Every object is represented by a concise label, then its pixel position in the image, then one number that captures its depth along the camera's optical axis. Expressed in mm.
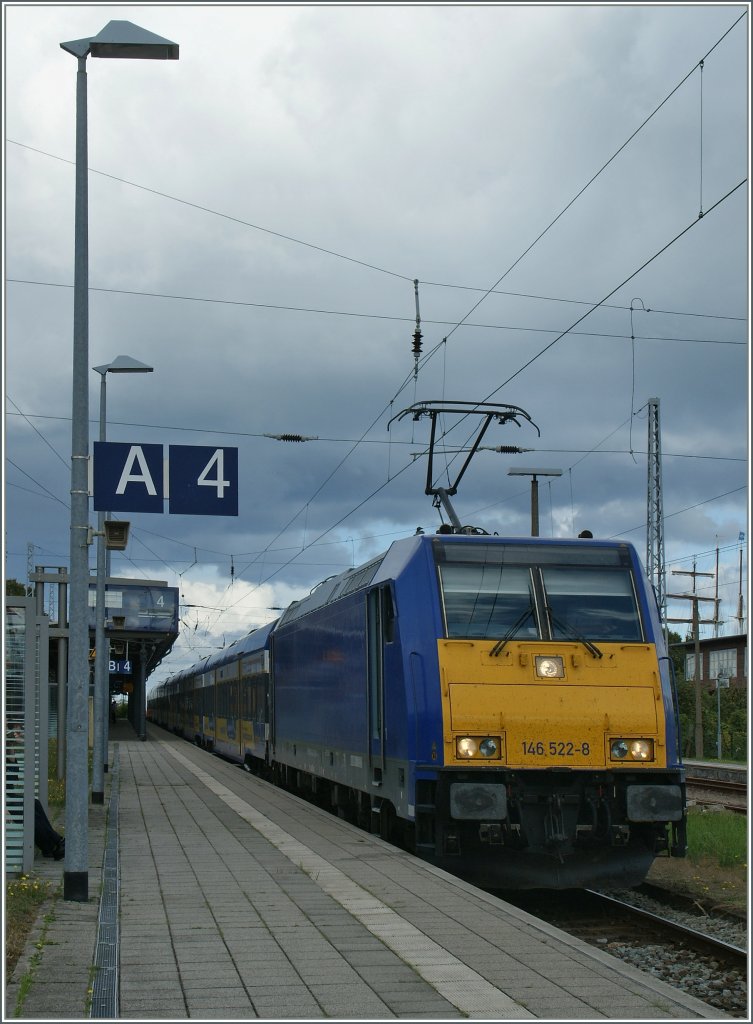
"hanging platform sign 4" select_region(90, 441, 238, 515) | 10617
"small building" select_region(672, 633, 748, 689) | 67875
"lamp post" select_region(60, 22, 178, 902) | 9977
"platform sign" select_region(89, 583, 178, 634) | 42750
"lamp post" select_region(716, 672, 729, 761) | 56772
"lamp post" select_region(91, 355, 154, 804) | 19625
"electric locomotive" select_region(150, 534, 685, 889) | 10672
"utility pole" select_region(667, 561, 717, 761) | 39888
